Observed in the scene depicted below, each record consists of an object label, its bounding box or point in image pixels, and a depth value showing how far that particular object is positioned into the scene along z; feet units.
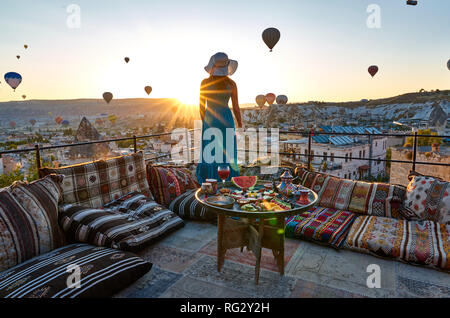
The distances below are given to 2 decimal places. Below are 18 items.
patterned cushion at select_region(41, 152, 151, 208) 8.43
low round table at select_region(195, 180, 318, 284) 6.12
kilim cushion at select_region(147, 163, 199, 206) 10.91
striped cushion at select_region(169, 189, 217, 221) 9.92
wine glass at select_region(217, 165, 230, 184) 7.26
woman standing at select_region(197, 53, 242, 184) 11.14
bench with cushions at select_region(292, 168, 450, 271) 7.05
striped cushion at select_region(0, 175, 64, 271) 5.98
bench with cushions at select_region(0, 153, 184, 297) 5.36
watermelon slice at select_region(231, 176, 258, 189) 7.48
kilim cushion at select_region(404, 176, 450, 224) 8.22
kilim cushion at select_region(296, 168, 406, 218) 9.18
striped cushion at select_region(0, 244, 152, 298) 4.94
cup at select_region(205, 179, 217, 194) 7.07
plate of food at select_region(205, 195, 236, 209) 6.03
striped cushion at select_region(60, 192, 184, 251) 7.19
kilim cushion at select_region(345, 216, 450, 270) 6.69
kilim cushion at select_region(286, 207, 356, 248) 7.88
